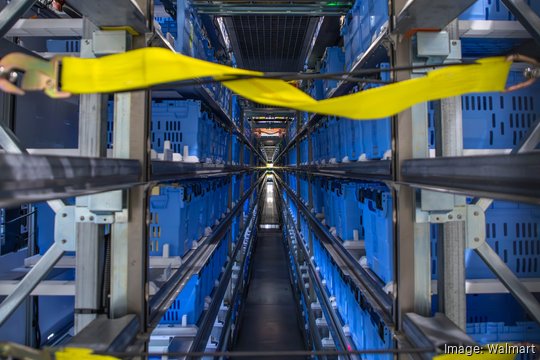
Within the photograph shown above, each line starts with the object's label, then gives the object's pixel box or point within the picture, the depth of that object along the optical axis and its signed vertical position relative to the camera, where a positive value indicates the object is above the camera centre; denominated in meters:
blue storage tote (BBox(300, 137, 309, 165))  4.98 +0.61
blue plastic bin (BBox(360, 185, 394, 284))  1.49 -0.23
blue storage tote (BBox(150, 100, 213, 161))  2.11 +0.44
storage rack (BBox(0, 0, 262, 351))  1.02 -0.01
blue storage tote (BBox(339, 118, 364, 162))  1.91 +0.32
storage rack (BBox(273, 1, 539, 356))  0.92 +0.03
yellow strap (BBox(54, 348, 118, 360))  0.76 -0.43
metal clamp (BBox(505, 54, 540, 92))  0.67 +0.29
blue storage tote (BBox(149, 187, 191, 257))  1.95 -0.22
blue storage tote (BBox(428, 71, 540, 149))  1.51 +0.35
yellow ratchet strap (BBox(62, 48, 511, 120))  0.70 +0.26
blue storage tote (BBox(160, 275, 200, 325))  2.10 -0.84
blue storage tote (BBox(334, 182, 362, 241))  2.31 -0.20
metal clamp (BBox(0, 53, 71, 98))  0.68 +0.25
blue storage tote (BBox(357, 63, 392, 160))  1.50 +0.27
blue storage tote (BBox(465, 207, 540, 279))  1.54 -0.26
